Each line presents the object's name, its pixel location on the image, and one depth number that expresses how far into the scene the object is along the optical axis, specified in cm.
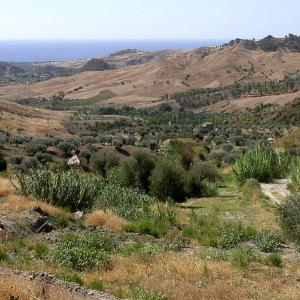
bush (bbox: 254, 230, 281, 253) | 1153
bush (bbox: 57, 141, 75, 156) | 4075
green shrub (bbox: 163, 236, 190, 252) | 1119
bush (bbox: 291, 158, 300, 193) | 1908
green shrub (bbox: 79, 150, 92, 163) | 3688
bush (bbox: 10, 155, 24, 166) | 3253
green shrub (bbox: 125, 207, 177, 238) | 1279
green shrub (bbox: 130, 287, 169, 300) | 730
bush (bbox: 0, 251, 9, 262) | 928
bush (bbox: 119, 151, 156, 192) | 2086
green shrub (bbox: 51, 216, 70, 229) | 1248
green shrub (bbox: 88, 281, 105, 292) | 802
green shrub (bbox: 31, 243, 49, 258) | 987
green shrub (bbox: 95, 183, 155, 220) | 1449
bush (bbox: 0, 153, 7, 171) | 2867
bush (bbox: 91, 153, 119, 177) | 3016
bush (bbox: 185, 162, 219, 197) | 2030
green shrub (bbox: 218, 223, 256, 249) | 1199
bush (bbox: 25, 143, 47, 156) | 3851
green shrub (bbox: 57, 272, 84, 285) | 812
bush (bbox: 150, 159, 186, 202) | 1948
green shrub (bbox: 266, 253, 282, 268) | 1027
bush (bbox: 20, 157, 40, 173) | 2899
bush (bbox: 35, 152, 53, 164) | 3462
